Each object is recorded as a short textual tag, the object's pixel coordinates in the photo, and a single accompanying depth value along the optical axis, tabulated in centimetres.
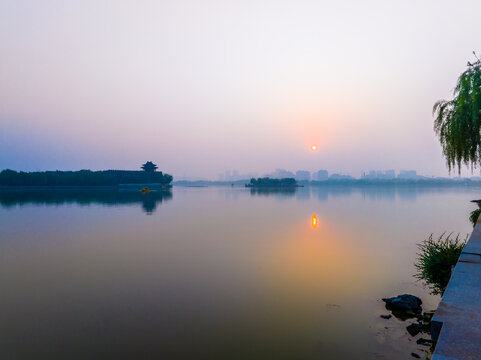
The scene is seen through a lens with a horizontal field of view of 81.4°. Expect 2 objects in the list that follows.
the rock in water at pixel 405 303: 717
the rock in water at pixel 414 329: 599
